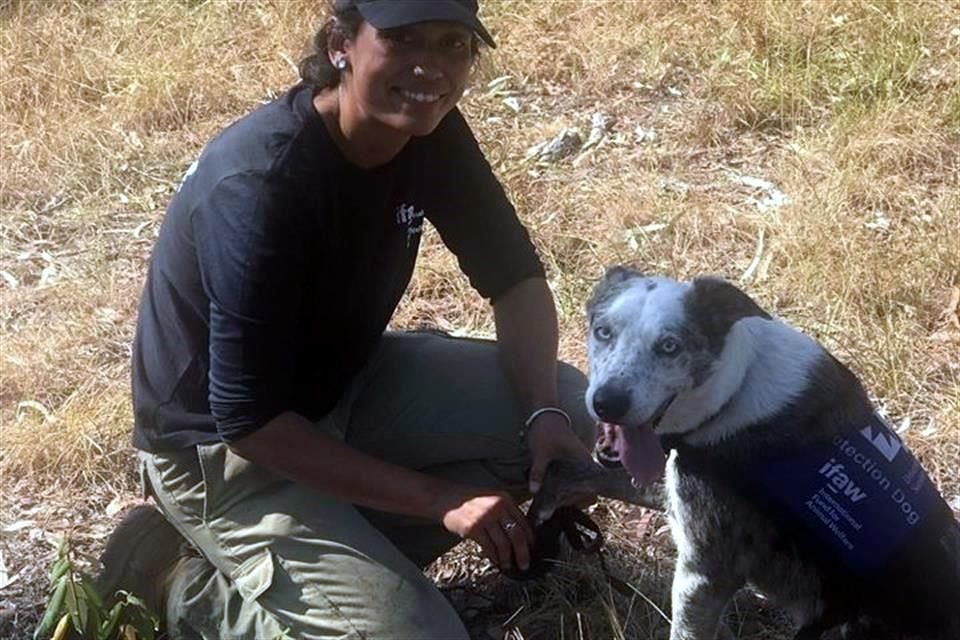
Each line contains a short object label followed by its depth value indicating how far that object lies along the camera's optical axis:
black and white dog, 2.73
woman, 2.86
